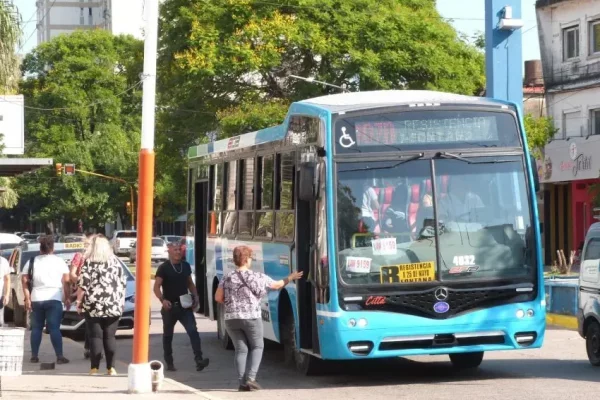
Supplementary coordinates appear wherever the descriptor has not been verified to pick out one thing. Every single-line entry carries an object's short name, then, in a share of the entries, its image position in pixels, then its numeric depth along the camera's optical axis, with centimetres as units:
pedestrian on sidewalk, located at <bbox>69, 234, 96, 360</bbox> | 1658
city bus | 1355
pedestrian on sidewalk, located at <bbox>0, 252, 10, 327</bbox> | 1455
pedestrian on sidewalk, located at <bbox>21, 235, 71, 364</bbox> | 1625
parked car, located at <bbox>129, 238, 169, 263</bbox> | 6278
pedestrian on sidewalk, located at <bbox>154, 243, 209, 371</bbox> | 1599
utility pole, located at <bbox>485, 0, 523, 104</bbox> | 2586
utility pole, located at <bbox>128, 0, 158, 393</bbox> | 1283
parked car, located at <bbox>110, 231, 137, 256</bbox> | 6562
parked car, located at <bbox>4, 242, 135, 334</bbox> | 2088
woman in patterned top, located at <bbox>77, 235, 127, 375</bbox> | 1480
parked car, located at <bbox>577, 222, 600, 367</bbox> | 1524
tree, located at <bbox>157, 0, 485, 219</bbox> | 4159
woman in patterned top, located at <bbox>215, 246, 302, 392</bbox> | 1346
